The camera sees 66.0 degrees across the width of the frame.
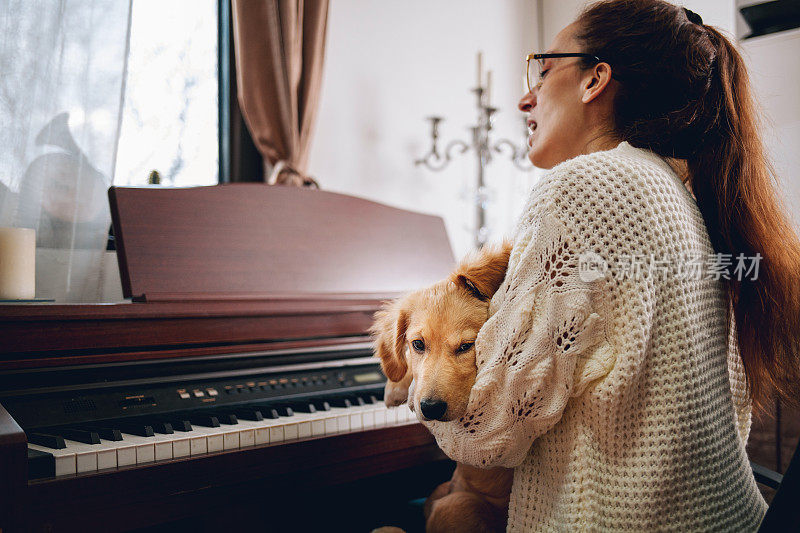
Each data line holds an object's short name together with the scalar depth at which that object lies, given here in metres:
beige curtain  2.46
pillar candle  1.46
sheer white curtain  1.92
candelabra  3.20
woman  0.98
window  2.39
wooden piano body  1.20
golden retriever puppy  1.08
